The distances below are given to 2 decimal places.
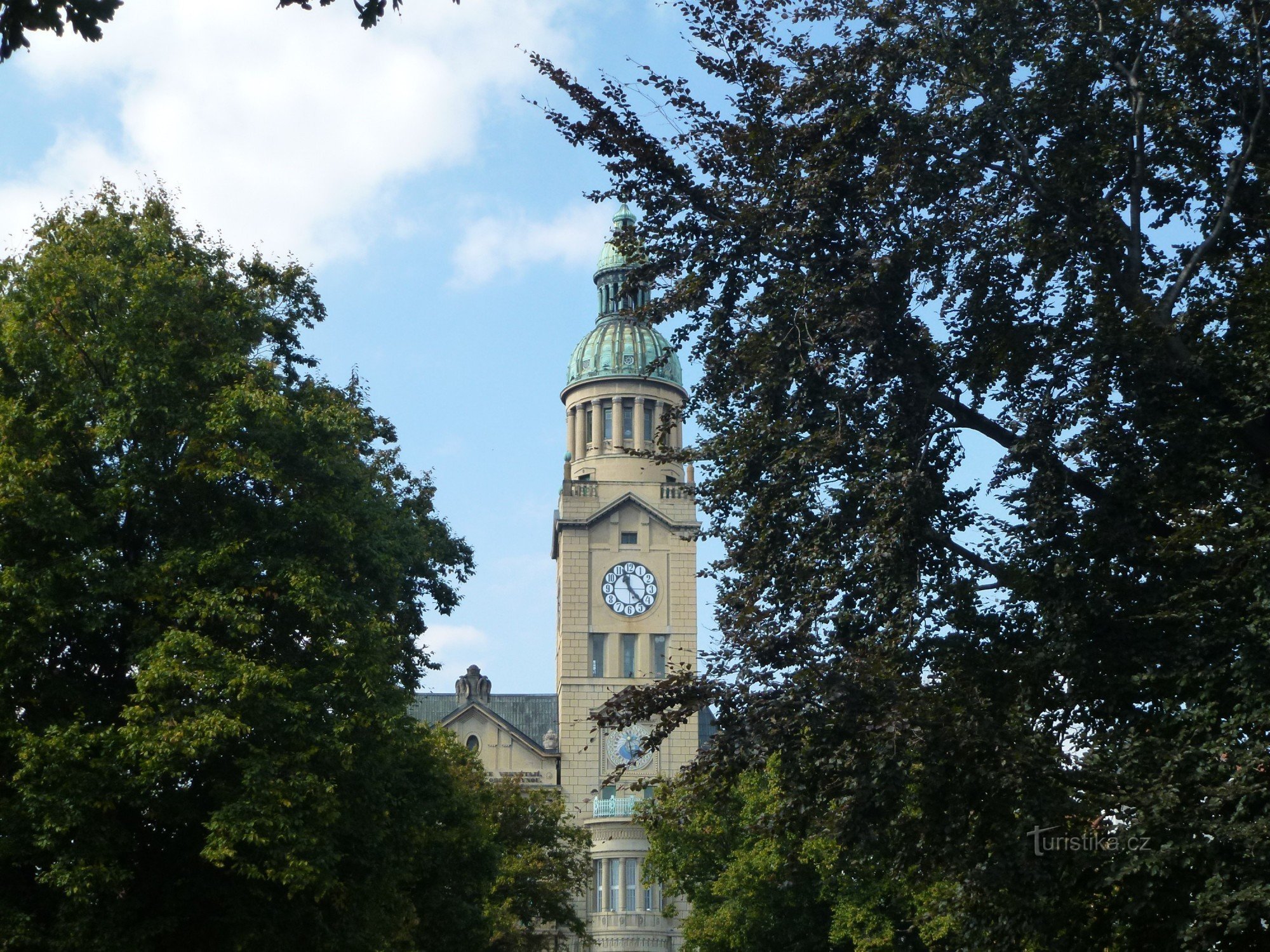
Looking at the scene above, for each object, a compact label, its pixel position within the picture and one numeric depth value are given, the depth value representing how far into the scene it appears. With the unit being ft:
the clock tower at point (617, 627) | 269.64
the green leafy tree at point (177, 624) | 77.82
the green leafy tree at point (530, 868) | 181.57
